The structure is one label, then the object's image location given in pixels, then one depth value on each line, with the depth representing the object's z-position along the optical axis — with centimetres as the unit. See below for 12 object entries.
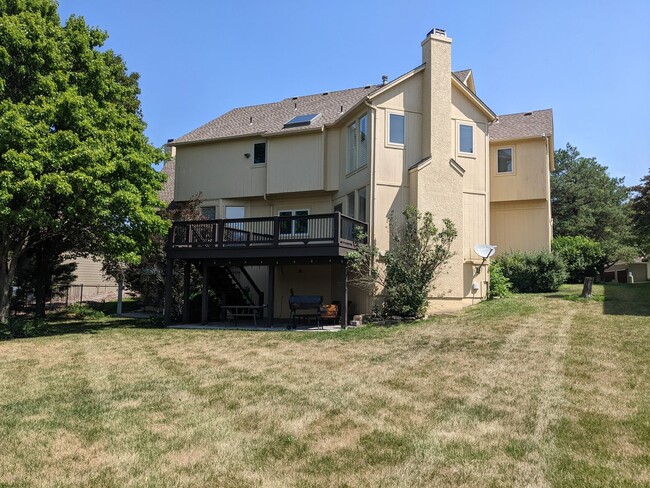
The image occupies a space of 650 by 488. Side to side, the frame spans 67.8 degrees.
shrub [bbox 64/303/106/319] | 2041
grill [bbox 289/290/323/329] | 1440
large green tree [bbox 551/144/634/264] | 3394
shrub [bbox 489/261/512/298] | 1688
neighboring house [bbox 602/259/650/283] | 3344
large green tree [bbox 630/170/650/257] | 2305
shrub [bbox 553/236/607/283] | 2005
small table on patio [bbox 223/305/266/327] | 1731
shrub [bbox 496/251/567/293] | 1802
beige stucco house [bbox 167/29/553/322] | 1580
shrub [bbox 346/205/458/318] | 1406
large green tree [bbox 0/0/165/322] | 1184
